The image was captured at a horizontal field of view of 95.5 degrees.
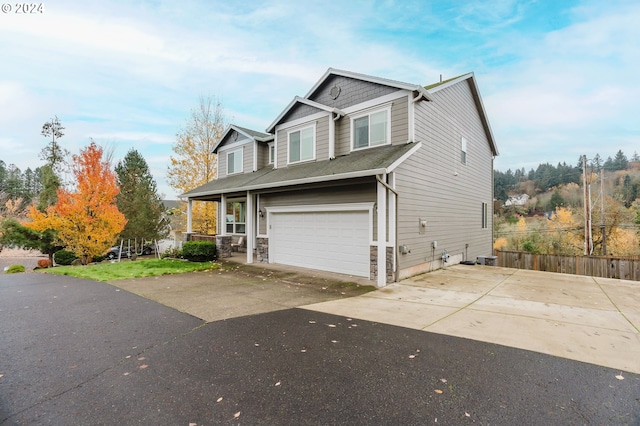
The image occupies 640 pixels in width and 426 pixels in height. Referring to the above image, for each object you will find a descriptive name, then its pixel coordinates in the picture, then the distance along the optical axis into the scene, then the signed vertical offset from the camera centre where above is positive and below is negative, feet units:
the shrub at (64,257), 49.21 -6.82
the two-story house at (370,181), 27.81 +4.02
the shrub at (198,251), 40.93 -4.71
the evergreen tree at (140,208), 55.26 +1.89
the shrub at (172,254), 47.25 -6.21
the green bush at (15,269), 39.54 -7.27
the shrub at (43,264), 45.85 -7.47
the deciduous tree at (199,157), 63.93 +13.59
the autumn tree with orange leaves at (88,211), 41.32 +0.87
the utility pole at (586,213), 61.77 +1.30
